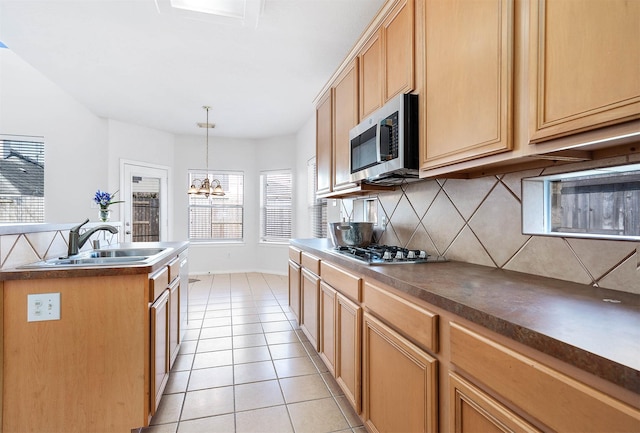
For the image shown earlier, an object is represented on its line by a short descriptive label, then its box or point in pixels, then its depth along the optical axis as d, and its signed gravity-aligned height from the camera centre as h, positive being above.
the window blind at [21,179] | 4.20 +0.46
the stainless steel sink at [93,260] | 1.83 -0.30
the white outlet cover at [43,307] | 1.52 -0.45
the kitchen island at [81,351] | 1.51 -0.69
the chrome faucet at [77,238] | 2.07 -0.17
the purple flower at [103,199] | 2.64 +0.12
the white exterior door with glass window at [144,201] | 5.37 +0.22
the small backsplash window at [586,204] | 1.11 +0.05
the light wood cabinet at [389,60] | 1.71 +0.95
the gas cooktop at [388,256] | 1.74 -0.25
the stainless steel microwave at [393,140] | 1.68 +0.43
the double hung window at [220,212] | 6.24 +0.04
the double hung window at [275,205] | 6.15 +0.18
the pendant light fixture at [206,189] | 4.78 +0.38
